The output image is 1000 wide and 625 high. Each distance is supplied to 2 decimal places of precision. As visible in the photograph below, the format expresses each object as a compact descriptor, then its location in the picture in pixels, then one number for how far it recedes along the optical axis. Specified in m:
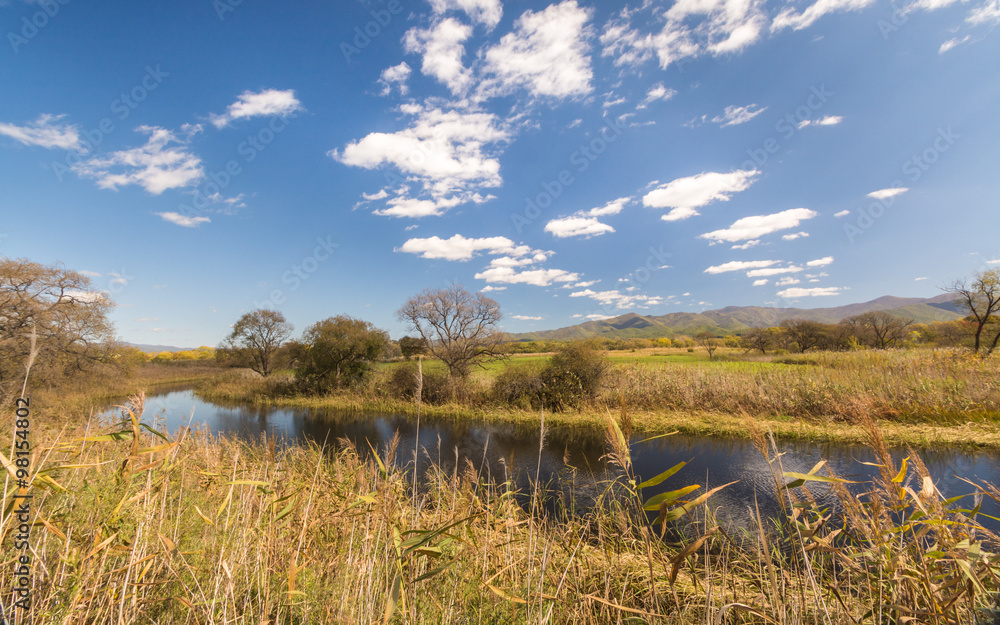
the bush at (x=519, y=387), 21.97
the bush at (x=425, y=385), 24.28
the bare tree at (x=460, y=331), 25.94
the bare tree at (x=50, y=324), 13.41
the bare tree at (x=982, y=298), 27.50
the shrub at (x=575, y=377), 21.22
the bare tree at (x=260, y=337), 37.97
